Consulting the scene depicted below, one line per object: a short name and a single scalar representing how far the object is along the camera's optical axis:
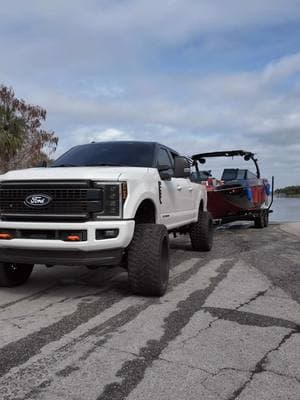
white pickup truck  5.67
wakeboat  14.76
